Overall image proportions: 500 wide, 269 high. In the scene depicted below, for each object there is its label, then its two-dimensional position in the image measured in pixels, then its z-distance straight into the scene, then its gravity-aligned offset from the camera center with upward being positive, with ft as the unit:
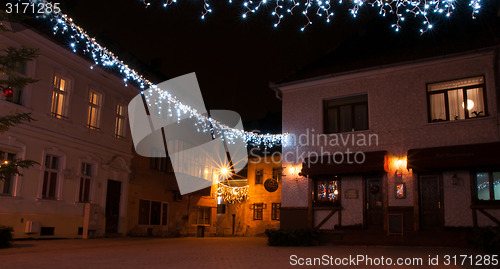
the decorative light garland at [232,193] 87.86 +4.05
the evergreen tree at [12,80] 31.32 +9.19
